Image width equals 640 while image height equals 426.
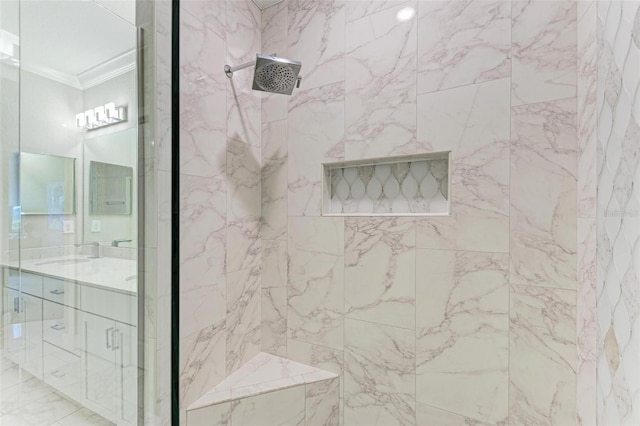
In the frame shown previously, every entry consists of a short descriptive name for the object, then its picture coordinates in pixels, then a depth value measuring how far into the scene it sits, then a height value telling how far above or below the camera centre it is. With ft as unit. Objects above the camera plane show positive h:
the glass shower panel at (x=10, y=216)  1.67 -0.02
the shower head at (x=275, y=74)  3.95 +1.98
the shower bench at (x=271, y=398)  4.04 -2.72
